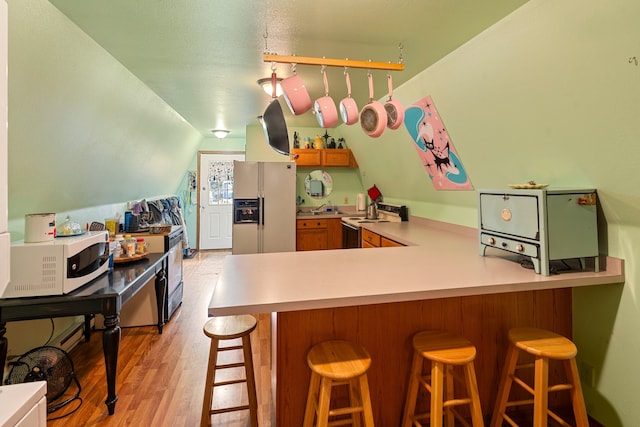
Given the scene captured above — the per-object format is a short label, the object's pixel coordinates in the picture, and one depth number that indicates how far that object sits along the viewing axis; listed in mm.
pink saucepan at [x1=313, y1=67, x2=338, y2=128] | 1740
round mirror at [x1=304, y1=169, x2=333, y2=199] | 5023
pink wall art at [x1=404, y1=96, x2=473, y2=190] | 2502
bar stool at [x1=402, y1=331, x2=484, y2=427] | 1325
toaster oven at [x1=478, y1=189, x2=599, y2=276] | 1498
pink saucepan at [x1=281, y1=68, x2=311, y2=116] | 1581
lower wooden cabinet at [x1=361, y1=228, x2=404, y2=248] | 2959
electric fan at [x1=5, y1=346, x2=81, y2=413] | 1877
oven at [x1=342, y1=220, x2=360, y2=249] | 3859
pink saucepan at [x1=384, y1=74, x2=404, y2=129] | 1845
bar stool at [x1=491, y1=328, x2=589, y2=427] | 1380
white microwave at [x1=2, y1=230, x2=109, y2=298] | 1754
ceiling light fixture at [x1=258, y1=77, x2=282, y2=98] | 2597
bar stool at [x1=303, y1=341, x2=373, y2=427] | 1216
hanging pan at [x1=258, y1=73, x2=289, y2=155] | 1870
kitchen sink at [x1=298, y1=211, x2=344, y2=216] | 4750
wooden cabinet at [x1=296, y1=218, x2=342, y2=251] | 4523
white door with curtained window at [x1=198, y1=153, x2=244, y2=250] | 6426
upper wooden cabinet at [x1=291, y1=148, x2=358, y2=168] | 4648
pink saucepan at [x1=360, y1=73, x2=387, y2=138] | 1756
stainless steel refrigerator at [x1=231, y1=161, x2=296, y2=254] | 4223
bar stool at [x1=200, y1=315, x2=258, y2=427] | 1629
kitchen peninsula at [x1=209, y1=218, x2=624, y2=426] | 1295
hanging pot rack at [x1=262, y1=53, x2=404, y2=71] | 1515
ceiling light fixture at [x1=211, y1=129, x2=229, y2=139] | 5145
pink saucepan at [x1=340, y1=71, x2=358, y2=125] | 1771
